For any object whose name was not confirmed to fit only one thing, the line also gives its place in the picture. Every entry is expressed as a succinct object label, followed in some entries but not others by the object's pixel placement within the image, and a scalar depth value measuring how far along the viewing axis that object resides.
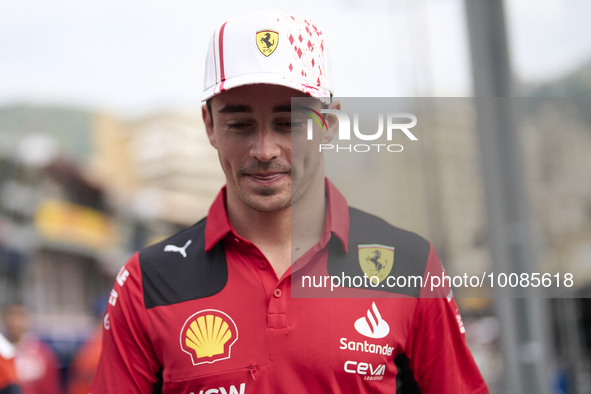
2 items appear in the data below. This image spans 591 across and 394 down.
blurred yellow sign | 8.83
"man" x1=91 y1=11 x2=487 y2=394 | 1.75
